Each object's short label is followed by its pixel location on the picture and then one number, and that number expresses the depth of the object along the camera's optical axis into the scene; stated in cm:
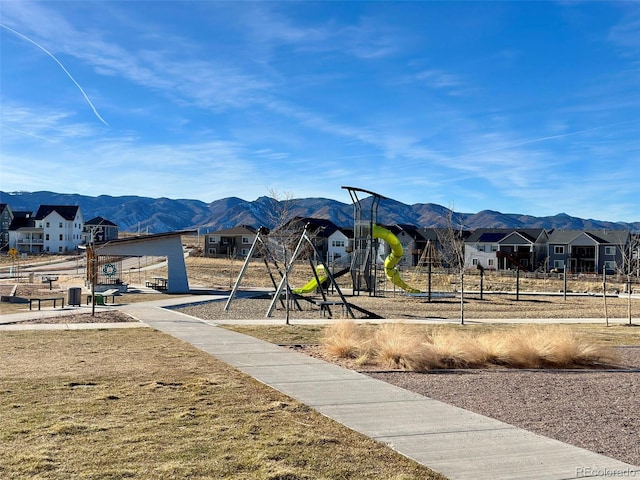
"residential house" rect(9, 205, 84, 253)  9675
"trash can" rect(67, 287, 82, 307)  2592
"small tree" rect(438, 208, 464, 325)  2537
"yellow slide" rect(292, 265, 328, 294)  3625
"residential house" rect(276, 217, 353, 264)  9168
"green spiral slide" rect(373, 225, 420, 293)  4091
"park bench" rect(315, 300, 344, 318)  2414
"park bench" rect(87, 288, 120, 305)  2602
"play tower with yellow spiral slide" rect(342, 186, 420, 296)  3862
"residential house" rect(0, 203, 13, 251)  10150
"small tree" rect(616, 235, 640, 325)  2528
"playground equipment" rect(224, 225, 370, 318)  2322
